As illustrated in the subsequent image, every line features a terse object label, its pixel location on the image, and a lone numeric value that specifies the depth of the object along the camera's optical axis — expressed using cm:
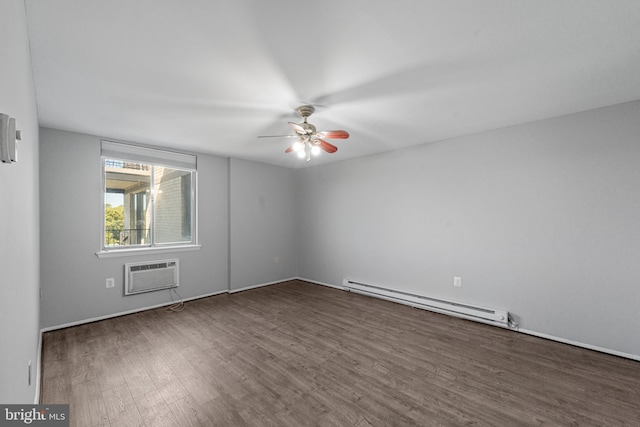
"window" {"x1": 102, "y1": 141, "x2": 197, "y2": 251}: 385
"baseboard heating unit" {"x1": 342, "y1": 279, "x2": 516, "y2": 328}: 339
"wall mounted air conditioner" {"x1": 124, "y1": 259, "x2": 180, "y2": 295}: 388
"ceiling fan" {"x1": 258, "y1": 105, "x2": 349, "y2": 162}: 271
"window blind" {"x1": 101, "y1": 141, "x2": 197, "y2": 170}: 379
